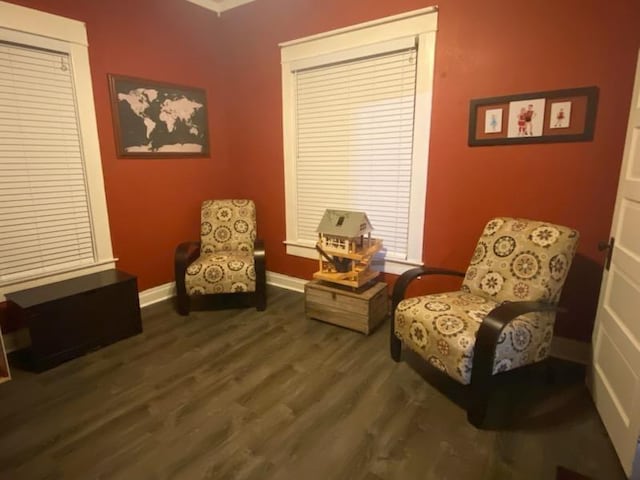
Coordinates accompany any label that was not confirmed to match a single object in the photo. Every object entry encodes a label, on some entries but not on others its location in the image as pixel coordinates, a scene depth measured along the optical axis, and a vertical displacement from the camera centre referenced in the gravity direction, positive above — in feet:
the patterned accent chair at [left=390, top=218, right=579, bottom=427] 5.71 -2.53
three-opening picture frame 6.95 +1.02
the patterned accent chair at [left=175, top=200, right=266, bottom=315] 9.84 -2.50
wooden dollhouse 9.00 -1.96
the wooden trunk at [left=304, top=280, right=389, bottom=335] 8.87 -3.38
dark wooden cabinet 7.38 -3.11
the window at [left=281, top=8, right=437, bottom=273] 8.74 +1.13
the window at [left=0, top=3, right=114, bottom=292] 7.89 +0.35
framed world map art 9.64 +1.42
